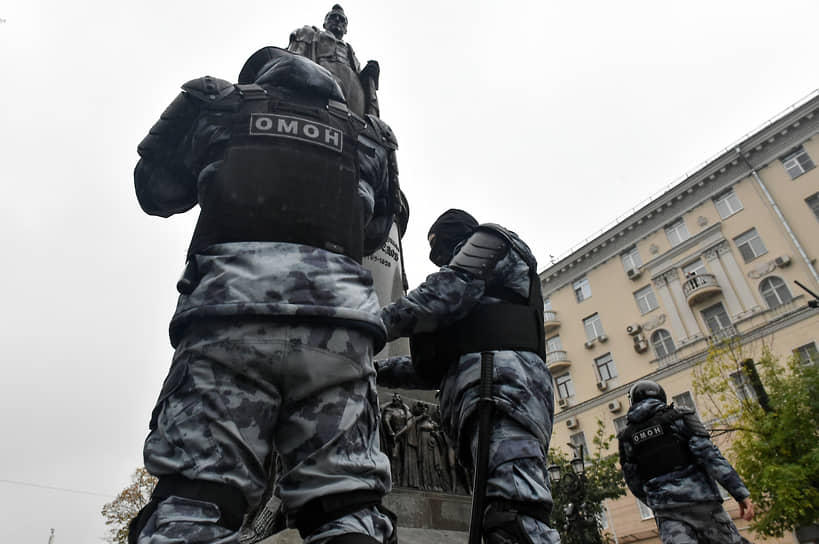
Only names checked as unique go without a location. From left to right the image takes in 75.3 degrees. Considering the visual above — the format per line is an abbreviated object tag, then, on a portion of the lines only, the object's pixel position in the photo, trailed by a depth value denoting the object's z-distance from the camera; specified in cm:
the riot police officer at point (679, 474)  435
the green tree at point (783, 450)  1328
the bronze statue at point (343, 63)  610
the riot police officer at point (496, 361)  224
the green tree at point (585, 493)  1330
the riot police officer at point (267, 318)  147
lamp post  1313
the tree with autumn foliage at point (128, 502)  2837
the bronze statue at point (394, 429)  407
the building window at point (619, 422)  2620
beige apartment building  2300
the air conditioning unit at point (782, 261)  2264
